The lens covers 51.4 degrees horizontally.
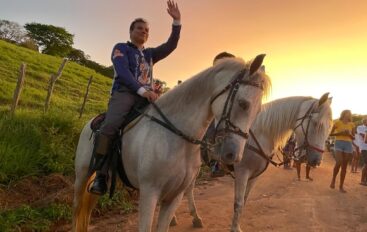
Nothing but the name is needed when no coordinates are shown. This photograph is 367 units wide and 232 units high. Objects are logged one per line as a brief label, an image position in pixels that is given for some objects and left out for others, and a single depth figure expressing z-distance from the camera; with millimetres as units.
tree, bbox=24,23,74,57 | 57403
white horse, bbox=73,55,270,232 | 3467
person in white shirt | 12727
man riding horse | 4145
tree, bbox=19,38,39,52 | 43094
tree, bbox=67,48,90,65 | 56969
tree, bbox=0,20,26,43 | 52484
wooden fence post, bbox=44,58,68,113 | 11658
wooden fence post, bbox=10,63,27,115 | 9727
